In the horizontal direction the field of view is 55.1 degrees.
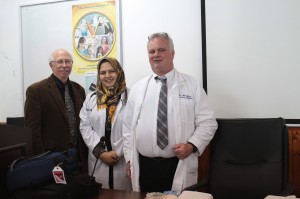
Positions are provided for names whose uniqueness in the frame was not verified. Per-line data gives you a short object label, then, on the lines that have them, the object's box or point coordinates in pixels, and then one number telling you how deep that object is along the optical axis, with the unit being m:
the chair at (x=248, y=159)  1.65
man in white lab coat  1.85
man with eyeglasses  2.23
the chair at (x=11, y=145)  1.36
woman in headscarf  2.13
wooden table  1.42
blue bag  1.30
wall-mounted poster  2.72
